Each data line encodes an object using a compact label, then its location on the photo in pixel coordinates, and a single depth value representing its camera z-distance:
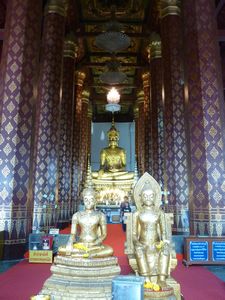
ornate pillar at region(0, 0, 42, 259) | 5.59
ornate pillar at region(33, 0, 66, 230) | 8.19
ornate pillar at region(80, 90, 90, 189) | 17.38
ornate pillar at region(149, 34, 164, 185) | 11.03
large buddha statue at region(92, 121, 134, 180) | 19.70
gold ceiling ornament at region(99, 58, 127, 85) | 11.07
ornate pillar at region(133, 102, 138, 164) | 20.19
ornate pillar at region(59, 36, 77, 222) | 10.74
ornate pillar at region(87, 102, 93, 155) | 20.44
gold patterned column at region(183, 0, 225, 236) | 5.51
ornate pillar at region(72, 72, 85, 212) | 14.24
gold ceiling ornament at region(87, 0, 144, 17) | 11.93
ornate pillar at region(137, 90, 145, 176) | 16.50
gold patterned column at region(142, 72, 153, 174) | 14.14
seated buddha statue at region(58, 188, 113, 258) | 3.61
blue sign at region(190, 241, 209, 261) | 5.25
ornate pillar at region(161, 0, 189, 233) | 8.16
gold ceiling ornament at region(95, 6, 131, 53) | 9.27
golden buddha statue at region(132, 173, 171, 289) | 3.29
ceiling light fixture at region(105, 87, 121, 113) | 16.23
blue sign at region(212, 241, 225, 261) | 5.18
